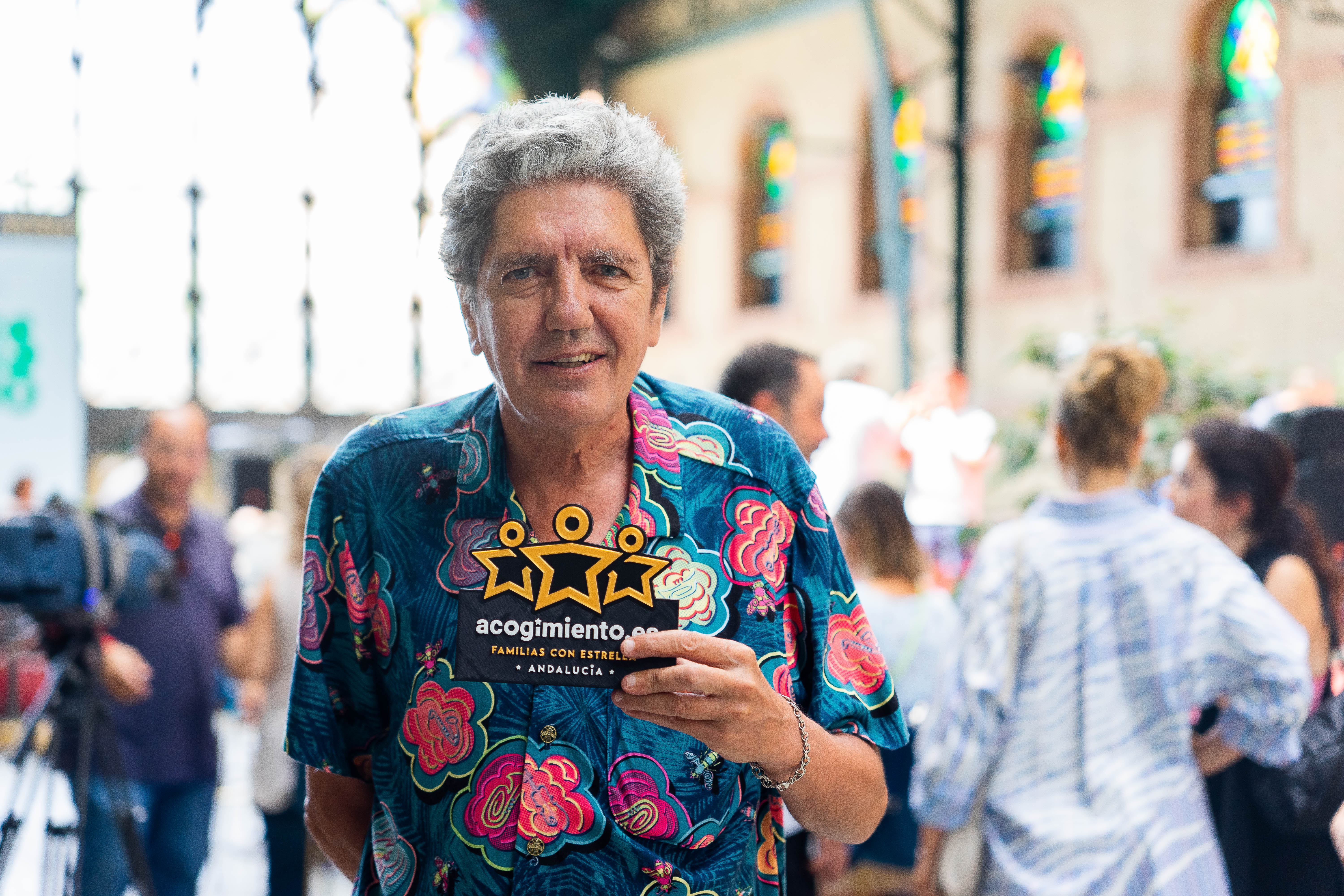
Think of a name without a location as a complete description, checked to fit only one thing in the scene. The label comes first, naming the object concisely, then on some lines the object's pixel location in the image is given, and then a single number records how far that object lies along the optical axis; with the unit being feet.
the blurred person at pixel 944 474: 25.57
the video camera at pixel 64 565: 10.54
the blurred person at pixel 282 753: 13.29
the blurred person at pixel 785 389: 9.89
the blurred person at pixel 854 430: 18.13
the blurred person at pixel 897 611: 12.17
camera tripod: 10.84
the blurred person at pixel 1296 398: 13.99
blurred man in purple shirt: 12.23
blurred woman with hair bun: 8.39
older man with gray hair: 4.05
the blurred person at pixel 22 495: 23.81
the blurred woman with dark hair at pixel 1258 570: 8.93
